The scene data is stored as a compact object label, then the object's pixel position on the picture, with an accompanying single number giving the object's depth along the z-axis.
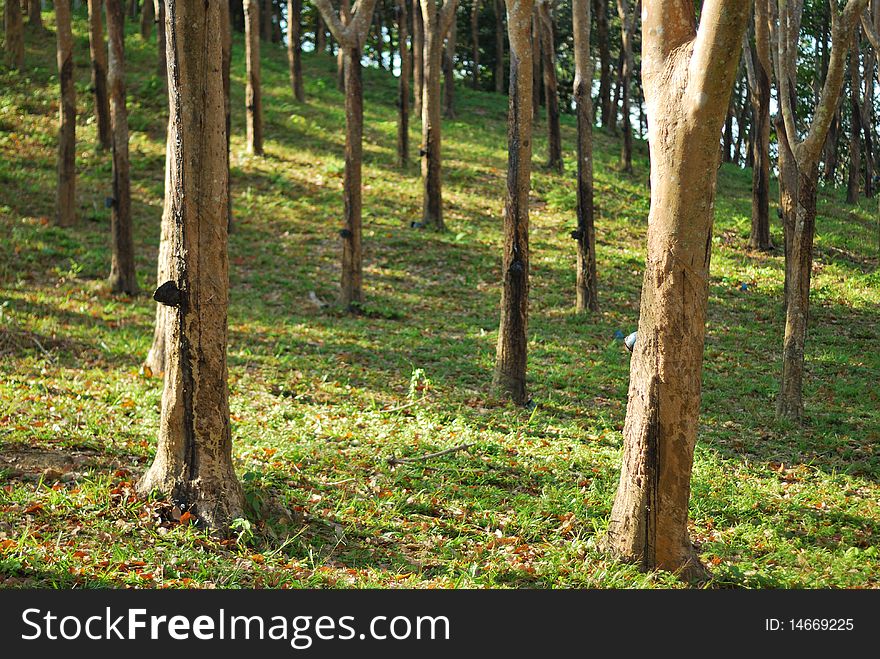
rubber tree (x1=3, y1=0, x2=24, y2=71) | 21.73
